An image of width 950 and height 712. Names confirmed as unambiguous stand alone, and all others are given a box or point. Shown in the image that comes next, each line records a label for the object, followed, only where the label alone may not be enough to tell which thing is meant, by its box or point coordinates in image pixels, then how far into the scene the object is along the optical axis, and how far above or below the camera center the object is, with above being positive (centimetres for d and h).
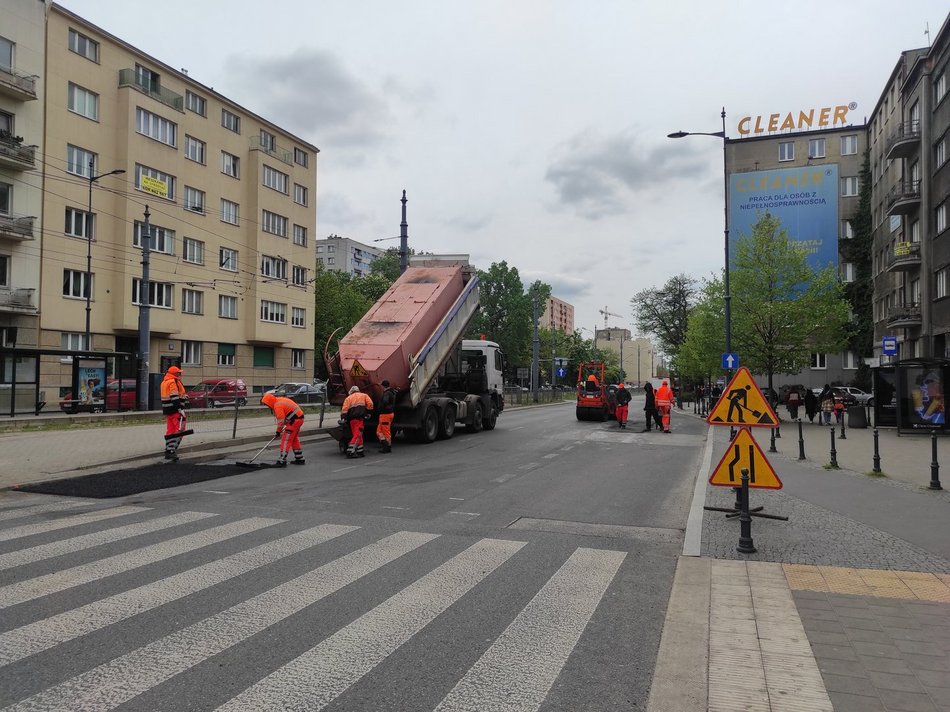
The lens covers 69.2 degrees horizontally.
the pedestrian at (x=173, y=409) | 1231 -65
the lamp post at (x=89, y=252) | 2919 +534
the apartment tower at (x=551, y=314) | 18458 +1750
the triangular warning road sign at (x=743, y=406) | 725 -30
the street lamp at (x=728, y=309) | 2616 +264
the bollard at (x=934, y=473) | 997 -135
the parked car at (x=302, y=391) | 3516 -90
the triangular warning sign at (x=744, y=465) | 694 -88
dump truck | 1531 +51
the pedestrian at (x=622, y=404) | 2402 -94
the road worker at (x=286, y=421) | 1235 -87
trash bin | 2439 -130
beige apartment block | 3186 +854
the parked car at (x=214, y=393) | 3164 -96
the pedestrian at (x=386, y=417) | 1502 -92
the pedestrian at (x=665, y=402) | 2281 -82
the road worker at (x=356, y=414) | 1397 -80
